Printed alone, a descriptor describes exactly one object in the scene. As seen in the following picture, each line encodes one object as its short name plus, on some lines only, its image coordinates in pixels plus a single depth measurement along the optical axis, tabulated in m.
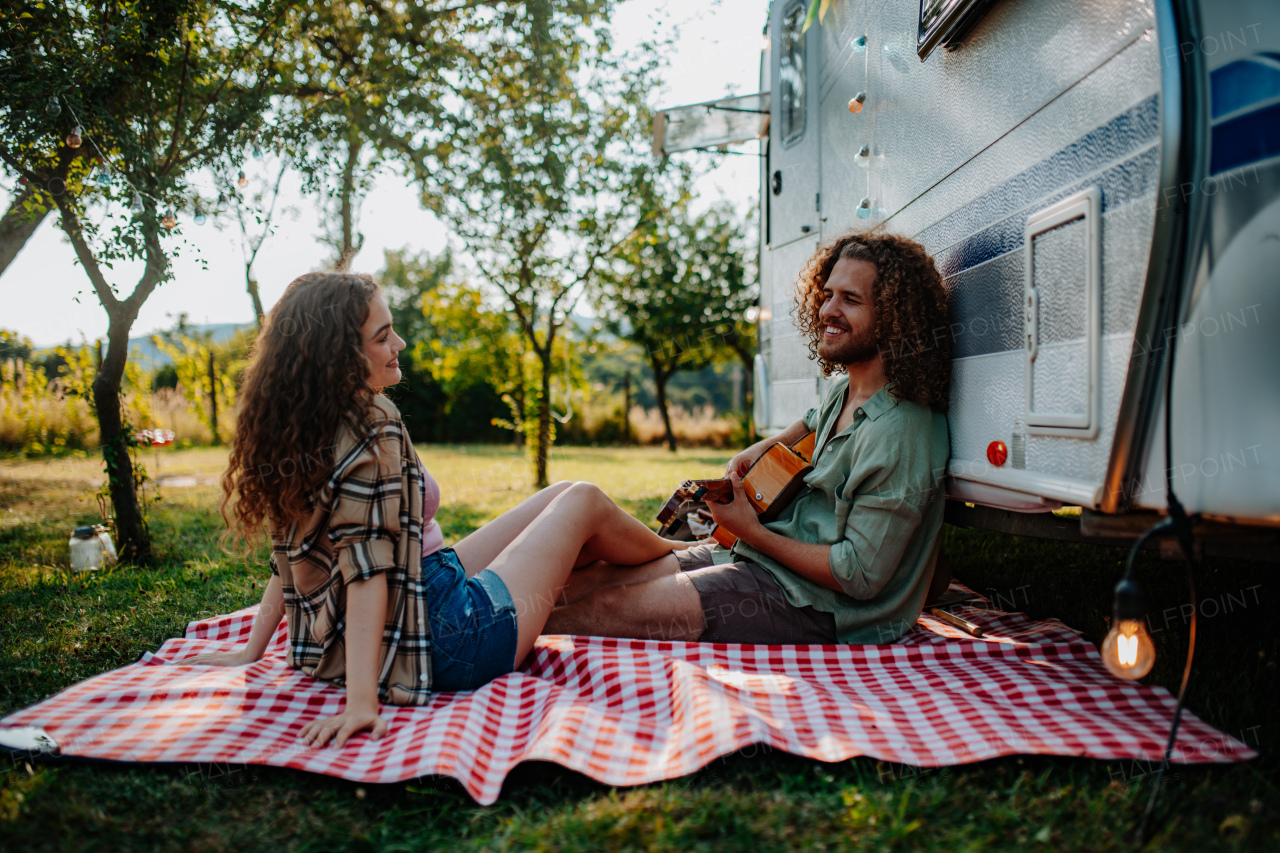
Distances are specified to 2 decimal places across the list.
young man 2.57
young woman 2.05
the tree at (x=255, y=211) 4.55
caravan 1.60
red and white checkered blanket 1.92
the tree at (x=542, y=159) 7.51
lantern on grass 4.23
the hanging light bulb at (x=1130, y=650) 1.73
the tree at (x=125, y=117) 3.86
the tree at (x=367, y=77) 5.32
